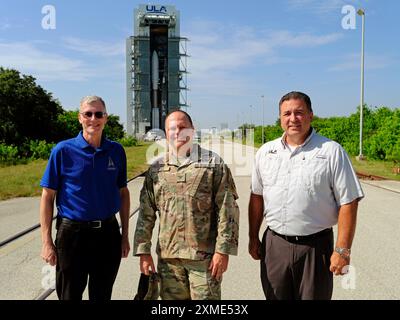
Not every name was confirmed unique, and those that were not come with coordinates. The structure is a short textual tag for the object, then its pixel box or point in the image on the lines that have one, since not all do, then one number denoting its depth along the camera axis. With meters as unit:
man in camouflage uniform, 2.93
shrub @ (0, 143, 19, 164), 23.49
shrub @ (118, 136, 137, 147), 50.75
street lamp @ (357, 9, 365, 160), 25.33
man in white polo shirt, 2.93
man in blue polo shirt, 3.16
